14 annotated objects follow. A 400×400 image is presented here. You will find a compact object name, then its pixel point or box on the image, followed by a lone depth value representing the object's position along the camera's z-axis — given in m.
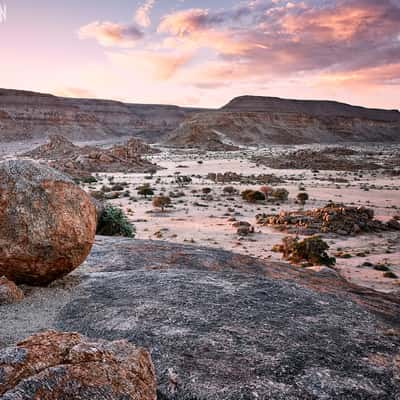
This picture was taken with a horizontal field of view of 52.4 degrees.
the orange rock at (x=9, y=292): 6.12
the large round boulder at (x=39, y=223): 6.39
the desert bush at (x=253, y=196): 25.88
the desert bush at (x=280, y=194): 26.81
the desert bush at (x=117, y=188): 30.26
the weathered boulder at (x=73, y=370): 2.56
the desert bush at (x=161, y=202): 22.75
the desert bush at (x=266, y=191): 27.97
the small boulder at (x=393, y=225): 18.97
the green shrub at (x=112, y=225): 14.27
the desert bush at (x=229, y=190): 29.38
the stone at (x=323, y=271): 10.16
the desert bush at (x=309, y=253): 13.09
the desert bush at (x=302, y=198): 25.60
